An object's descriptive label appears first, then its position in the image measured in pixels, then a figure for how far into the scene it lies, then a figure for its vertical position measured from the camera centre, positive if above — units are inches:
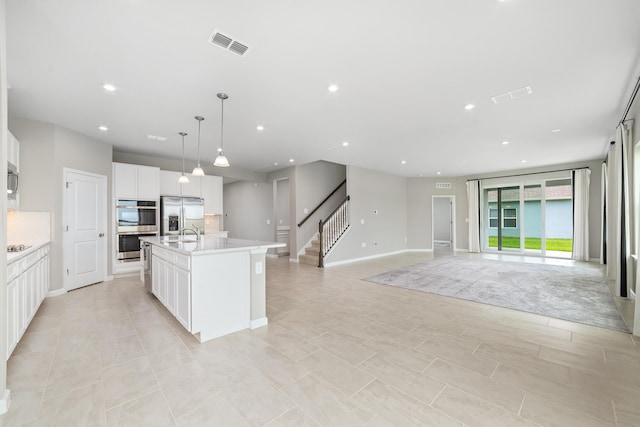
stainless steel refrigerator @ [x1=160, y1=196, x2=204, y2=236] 252.1 +0.4
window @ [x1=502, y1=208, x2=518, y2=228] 366.5 -6.7
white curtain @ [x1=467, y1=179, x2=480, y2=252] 382.6 -2.5
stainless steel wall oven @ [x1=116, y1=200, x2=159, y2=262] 224.1 -9.0
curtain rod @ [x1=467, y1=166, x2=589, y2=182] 311.0 +51.6
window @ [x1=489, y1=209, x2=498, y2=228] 385.4 -7.0
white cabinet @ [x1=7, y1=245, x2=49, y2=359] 96.7 -33.7
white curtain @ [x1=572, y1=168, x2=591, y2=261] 300.7 -2.4
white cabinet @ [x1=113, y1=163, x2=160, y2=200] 225.0 +29.3
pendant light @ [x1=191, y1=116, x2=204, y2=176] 167.0 +29.2
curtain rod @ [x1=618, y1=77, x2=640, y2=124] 127.0 +60.1
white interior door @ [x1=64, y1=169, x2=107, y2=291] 185.3 -10.4
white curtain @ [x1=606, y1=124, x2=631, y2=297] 161.4 +1.1
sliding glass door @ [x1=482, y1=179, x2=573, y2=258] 330.3 -6.9
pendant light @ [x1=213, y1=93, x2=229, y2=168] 134.7 +59.8
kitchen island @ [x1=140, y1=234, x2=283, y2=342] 110.3 -32.0
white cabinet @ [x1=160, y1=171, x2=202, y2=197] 259.4 +28.9
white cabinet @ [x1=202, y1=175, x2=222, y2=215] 284.0 +22.1
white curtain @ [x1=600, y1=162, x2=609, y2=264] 267.7 -4.9
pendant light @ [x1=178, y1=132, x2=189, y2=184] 192.4 +26.4
